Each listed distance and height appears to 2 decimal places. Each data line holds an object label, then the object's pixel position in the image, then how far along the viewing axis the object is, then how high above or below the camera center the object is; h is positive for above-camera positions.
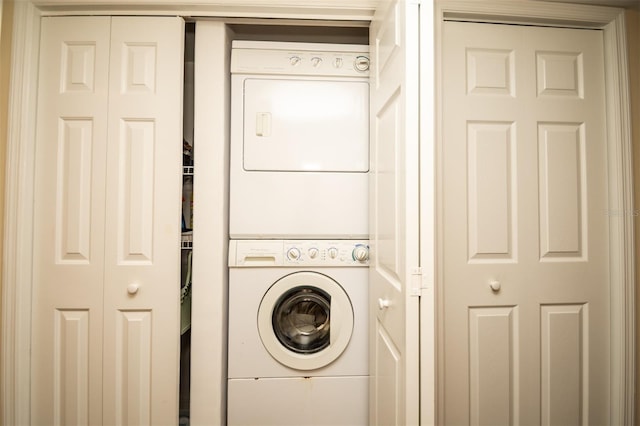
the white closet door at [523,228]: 0.79 -0.02
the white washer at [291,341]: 1.31 -0.53
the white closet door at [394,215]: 0.77 +0.02
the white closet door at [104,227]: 1.21 -0.03
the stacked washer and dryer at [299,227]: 1.32 -0.03
